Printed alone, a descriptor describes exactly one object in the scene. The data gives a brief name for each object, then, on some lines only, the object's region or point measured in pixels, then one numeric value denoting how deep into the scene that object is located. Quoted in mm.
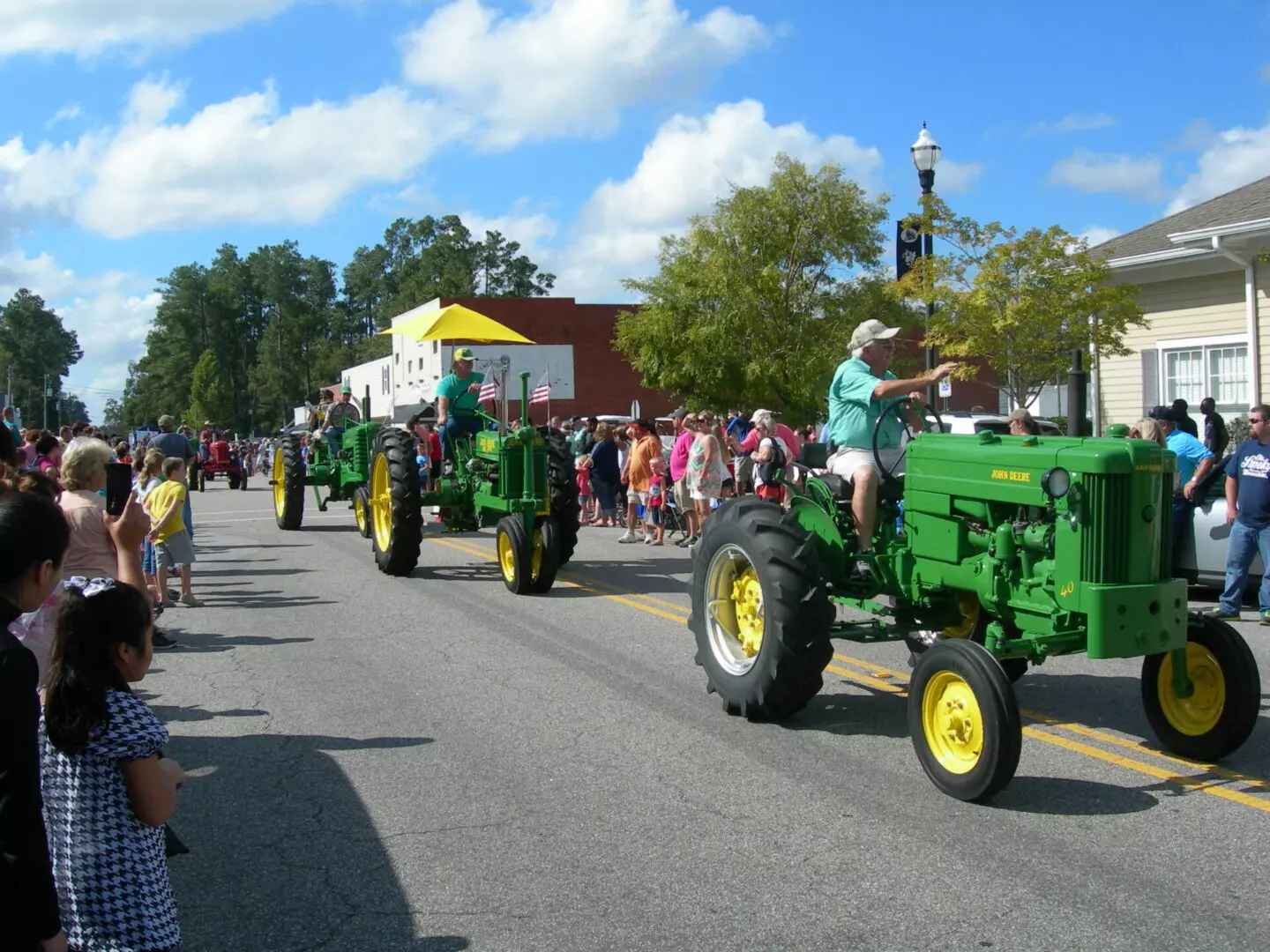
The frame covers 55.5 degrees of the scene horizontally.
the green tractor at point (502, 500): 11734
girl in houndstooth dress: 2828
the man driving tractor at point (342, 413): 19422
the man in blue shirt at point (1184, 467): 10766
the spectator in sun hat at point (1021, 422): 10398
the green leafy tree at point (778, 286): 39156
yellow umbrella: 13000
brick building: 55219
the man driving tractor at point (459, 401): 13297
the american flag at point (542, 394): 17500
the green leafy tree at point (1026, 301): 18656
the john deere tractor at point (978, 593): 5258
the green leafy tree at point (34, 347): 126800
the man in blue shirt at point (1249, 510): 9867
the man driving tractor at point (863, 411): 6812
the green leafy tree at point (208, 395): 103500
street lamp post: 16938
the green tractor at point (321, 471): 17047
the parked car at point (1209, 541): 10781
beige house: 18062
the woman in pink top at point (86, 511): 6867
